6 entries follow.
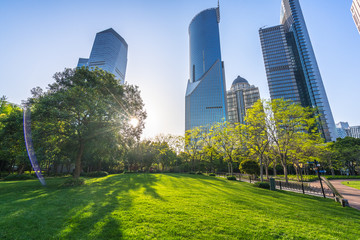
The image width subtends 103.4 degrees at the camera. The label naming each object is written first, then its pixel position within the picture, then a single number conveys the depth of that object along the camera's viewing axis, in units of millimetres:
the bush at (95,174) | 30562
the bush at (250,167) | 26353
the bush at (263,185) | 17000
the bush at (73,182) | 14543
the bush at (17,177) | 23384
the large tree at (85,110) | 13703
